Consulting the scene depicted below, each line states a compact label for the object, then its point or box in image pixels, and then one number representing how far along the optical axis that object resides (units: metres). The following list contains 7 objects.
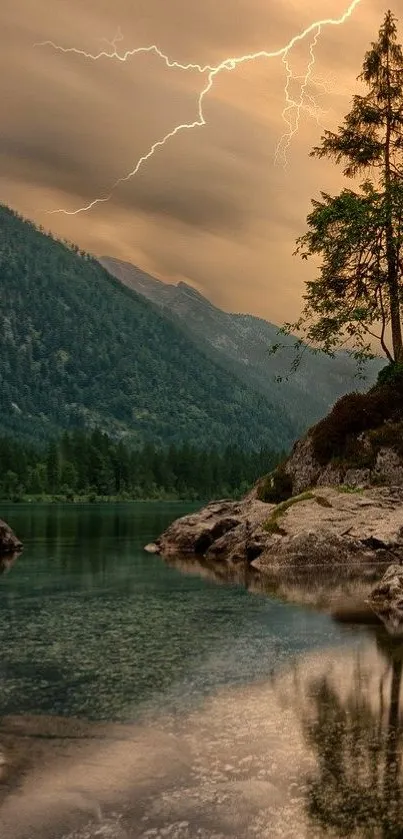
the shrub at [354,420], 40.91
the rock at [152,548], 42.74
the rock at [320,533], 30.77
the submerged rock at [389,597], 18.83
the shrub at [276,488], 43.03
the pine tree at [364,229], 44.41
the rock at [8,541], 42.75
